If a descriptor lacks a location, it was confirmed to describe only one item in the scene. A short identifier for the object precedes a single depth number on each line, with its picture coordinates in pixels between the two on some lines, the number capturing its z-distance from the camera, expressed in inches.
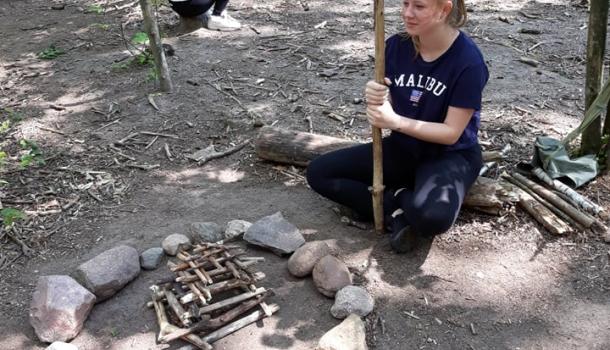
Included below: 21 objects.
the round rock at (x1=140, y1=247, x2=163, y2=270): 125.0
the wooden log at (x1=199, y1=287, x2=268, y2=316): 107.3
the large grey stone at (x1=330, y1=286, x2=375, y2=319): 109.9
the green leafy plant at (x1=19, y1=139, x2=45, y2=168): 164.9
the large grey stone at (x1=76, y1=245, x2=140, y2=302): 115.3
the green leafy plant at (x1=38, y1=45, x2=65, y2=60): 259.8
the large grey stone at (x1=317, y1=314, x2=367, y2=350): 100.2
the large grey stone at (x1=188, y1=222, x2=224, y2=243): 132.5
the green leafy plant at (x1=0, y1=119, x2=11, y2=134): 181.9
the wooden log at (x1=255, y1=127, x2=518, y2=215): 161.8
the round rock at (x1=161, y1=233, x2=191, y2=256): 128.1
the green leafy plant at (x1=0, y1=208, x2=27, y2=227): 139.2
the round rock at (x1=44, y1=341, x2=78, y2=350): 103.1
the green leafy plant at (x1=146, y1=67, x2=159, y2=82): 213.1
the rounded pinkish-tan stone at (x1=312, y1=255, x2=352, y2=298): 114.9
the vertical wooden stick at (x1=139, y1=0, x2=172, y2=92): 199.2
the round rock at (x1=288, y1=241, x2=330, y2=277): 120.6
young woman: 115.4
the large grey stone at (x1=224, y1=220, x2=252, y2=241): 133.7
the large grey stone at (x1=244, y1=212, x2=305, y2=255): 128.2
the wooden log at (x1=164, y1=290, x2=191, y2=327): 105.1
